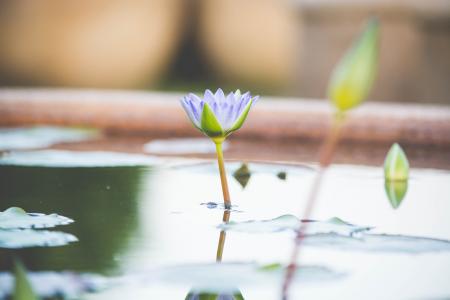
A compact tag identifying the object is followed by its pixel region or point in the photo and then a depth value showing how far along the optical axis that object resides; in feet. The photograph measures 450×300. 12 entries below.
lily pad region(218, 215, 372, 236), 6.14
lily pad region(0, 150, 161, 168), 7.64
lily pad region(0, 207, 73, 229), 6.17
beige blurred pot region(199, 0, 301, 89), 35.66
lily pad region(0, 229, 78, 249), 5.97
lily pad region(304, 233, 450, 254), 5.96
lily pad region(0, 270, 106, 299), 5.45
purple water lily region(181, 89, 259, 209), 6.35
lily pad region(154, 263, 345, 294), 5.56
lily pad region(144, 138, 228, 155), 8.22
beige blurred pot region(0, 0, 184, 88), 33.54
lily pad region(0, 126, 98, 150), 8.27
